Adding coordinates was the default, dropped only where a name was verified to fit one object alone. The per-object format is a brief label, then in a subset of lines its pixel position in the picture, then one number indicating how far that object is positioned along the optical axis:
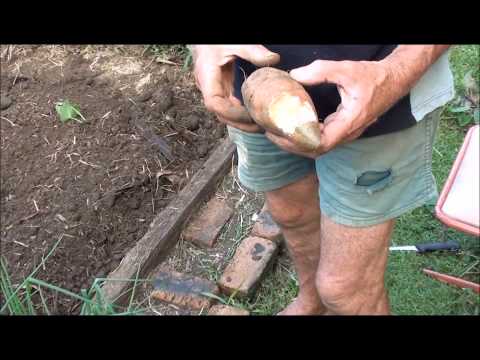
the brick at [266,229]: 2.38
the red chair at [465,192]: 1.56
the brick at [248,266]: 2.21
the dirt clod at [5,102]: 2.85
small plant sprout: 2.74
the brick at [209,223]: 2.41
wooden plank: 2.22
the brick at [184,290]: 2.20
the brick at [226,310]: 2.11
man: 1.28
